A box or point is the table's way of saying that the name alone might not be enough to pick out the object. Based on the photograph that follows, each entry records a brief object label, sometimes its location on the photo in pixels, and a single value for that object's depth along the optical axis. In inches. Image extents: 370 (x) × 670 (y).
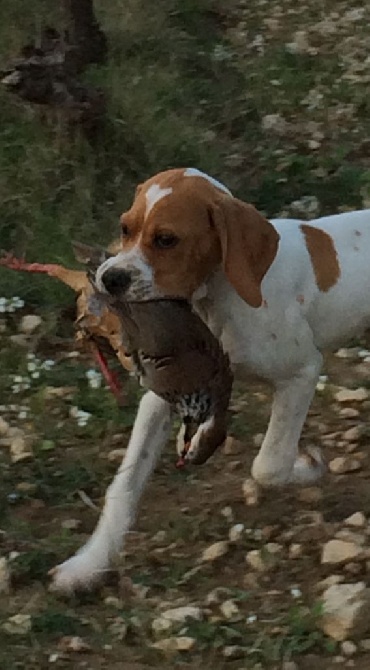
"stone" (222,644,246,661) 113.8
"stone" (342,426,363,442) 151.8
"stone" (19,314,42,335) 175.8
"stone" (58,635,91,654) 115.0
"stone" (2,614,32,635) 116.7
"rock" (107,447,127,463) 147.3
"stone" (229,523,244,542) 132.0
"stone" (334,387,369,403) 159.9
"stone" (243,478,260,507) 137.9
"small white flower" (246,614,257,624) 118.0
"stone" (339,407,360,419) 157.2
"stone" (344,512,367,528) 133.4
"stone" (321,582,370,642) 114.4
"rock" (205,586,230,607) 121.3
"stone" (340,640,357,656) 114.0
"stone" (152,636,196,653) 114.0
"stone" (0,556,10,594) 123.5
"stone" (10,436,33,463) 146.0
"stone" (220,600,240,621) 118.9
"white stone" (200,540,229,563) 128.6
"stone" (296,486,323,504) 138.9
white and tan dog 120.5
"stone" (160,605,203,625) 117.0
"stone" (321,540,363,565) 126.5
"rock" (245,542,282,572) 127.3
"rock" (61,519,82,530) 134.6
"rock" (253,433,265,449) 151.1
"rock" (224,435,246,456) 149.6
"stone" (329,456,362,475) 145.5
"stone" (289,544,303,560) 128.9
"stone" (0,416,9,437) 153.1
